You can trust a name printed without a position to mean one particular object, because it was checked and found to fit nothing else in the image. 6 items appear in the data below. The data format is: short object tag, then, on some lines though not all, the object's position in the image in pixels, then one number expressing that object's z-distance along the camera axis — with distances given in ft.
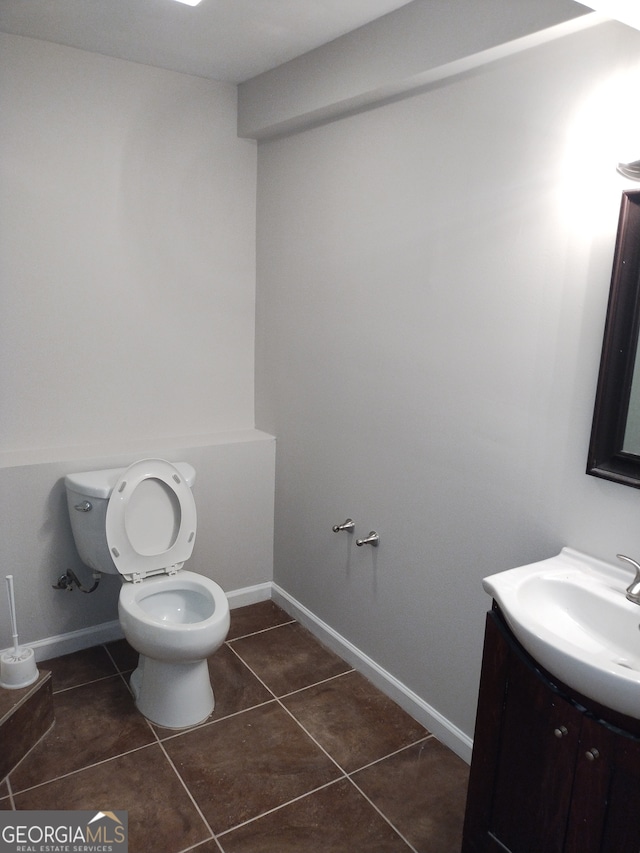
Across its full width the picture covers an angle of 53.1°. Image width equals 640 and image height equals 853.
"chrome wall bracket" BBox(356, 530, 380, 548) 7.97
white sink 3.94
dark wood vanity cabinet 4.03
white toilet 7.06
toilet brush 7.01
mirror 4.97
